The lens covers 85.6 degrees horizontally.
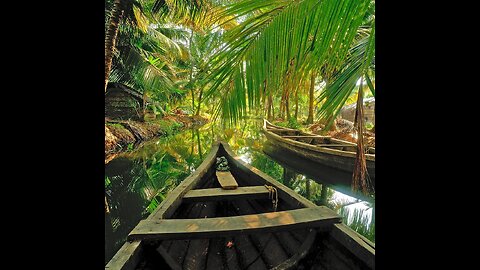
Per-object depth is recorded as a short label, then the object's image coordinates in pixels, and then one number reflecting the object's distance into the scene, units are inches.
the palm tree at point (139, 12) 233.9
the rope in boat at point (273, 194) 108.1
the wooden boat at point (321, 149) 207.5
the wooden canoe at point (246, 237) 68.7
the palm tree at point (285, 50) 41.4
